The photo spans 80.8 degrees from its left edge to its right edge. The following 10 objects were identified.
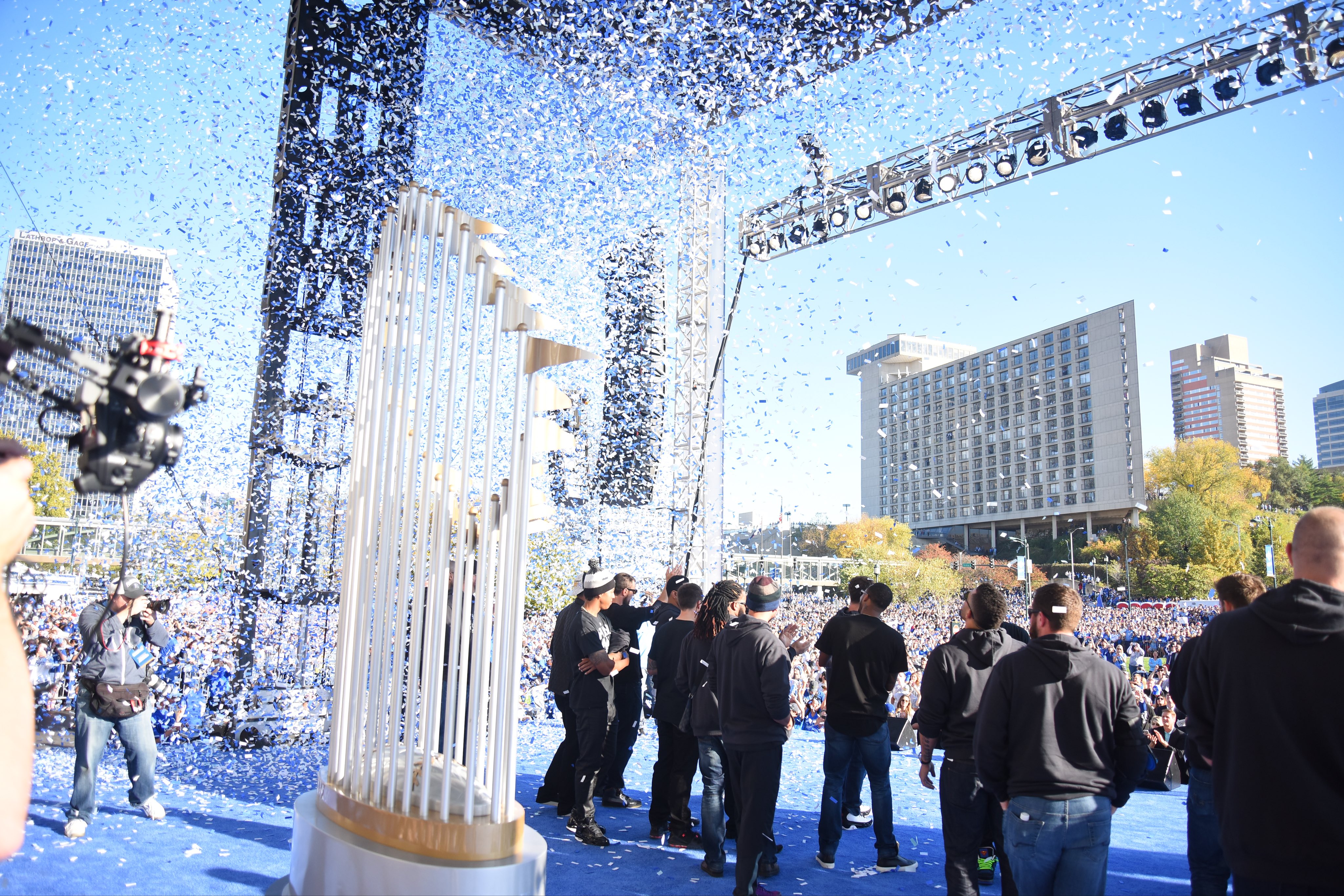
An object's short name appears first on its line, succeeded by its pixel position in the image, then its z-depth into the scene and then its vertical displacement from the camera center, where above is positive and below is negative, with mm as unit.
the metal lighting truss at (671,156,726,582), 8266 +1873
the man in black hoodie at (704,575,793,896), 3408 -749
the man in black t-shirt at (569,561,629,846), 4316 -805
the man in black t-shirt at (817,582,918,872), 4070 -845
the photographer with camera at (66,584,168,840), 4062 -820
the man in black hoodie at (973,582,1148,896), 2445 -614
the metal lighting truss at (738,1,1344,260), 5918 +3823
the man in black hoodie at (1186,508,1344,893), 1733 -372
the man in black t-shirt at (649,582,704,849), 4359 -1083
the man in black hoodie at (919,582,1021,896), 3248 -664
